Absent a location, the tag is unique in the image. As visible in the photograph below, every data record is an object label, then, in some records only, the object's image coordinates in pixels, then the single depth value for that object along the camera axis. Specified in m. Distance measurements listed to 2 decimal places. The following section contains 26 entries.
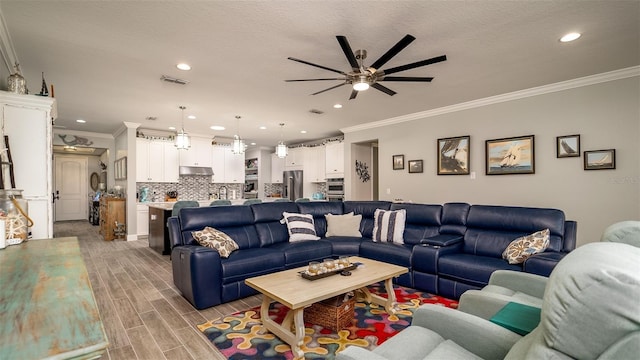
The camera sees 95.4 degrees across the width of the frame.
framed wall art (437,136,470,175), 4.98
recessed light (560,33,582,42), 2.71
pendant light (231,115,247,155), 5.99
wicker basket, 2.41
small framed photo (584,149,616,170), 3.63
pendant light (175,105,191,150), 5.16
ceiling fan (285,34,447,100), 2.32
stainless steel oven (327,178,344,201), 7.36
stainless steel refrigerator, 8.62
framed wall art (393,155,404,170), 5.91
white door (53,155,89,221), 10.03
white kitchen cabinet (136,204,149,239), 6.68
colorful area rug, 2.16
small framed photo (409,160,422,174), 5.62
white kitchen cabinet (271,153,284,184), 9.64
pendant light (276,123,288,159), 6.30
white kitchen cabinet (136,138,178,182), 6.83
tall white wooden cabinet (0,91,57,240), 2.51
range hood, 7.40
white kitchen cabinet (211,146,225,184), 7.98
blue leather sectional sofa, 2.93
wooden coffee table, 2.14
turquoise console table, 0.64
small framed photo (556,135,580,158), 3.90
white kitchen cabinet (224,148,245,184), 8.20
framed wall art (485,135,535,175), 4.31
